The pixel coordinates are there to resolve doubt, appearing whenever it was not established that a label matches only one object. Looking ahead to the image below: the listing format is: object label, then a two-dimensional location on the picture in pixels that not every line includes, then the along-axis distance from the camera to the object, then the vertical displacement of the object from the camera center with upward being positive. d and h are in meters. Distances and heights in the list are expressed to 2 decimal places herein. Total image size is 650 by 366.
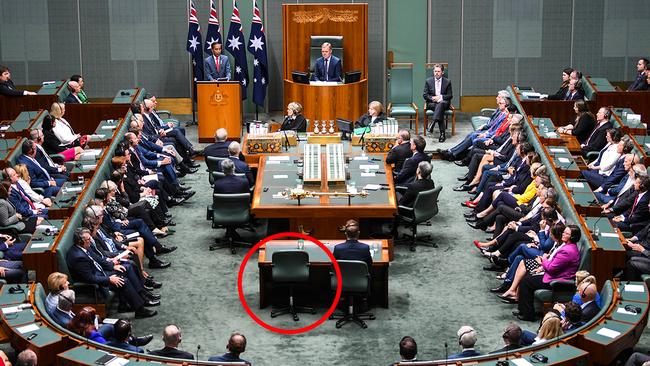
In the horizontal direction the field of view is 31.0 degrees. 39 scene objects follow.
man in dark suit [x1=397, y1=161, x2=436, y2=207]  14.64 -2.52
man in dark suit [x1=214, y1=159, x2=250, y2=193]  14.78 -2.50
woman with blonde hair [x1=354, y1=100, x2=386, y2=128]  17.50 -2.01
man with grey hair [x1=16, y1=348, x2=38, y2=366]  9.38 -2.97
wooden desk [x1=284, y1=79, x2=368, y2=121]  19.34 -1.94
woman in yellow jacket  14.40 -2.67
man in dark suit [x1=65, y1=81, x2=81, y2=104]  18.34 -1.71
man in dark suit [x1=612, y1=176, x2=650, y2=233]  13.43 -2.62
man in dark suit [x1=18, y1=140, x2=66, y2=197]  15.03 -2.40
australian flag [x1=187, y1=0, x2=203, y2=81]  20.75 -1.06
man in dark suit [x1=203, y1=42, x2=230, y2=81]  20.00 -1.41
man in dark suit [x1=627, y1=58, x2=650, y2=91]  18.30 -1.51
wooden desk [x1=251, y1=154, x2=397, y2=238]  14.16 -2.70
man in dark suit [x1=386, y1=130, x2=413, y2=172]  15.85 -2.26
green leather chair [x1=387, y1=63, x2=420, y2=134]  20.44 -1.83
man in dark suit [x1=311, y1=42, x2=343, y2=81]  19.67 -1.43
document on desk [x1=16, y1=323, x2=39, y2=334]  10.37 -3.03
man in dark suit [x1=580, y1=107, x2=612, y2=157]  16.47 -2.12
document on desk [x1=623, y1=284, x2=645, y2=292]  11.23 -2.91
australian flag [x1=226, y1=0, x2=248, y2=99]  20.69 -1.09
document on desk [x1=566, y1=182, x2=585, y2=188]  14.21 -2.44
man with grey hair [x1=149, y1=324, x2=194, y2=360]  10.18 -3.12
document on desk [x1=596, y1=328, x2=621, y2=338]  10.20 -3.03
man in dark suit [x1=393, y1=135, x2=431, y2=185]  15.55 -2.37
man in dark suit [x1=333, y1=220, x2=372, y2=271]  12.33 -2.78
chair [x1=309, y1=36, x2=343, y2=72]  20.03 -1.08
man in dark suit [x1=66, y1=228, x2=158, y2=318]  12.22 -3.02
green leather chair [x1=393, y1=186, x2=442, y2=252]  14.55 -2.82
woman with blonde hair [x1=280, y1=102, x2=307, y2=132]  17.72 -2.06
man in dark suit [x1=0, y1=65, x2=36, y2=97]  17.81 -1.61
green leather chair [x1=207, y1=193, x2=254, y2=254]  14.45 -2.78
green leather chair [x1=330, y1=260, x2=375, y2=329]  12.22 -3.11
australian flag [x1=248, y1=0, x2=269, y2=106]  20.64 -1.31
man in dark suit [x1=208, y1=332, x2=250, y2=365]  10.00 -3.08
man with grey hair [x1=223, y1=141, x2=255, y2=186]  15.55 -2.38
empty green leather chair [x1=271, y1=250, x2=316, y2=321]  12.45 -3.00
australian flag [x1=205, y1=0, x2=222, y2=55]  20.62 -0.87
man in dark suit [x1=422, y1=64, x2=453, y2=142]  19.44 -1.87
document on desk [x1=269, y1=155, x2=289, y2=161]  16.30 -2.42
